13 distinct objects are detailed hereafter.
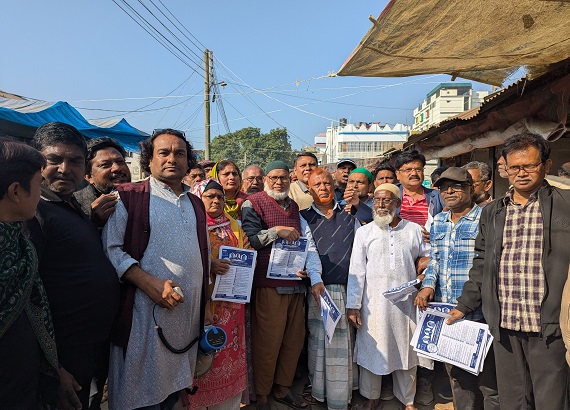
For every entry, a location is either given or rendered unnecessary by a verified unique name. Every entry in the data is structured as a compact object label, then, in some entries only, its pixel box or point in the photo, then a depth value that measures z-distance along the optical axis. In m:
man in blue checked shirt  2.77
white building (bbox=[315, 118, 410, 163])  53.50
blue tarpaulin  6.04
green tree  50.44
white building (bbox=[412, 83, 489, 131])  48.03
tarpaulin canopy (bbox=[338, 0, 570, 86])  2.69
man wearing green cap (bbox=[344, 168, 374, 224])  3.62
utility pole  17.39
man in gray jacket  2.17
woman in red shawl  2.71
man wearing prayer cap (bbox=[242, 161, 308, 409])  3.12
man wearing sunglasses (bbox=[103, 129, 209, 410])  2.04
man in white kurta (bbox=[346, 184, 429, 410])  3.14
